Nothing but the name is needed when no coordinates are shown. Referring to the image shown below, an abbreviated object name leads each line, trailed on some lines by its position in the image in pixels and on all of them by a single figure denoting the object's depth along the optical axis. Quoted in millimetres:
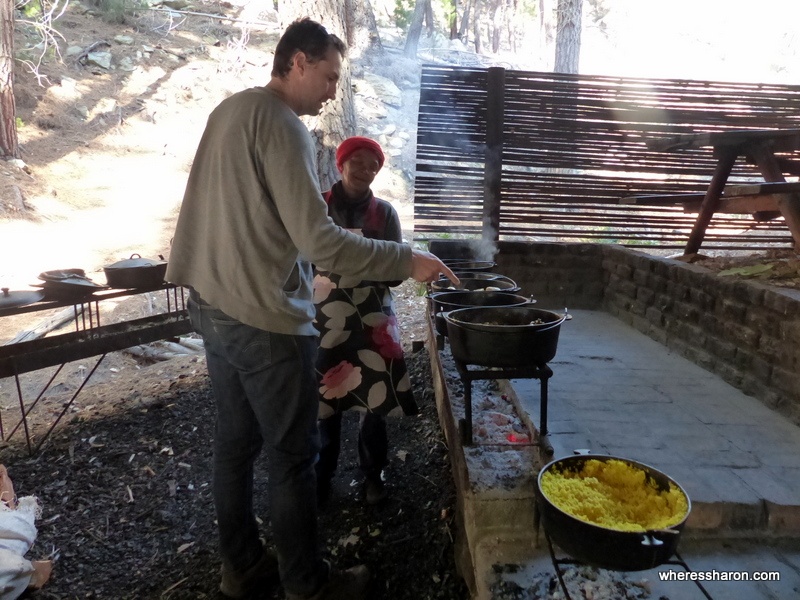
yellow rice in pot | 1735
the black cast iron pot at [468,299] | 3125
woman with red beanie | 2881
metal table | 3496
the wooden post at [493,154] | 5410
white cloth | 2387
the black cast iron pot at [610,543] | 1586
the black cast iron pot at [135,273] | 3930
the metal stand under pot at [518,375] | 2412
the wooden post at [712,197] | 4348
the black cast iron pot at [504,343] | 2326
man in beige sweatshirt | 1812
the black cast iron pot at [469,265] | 4344
